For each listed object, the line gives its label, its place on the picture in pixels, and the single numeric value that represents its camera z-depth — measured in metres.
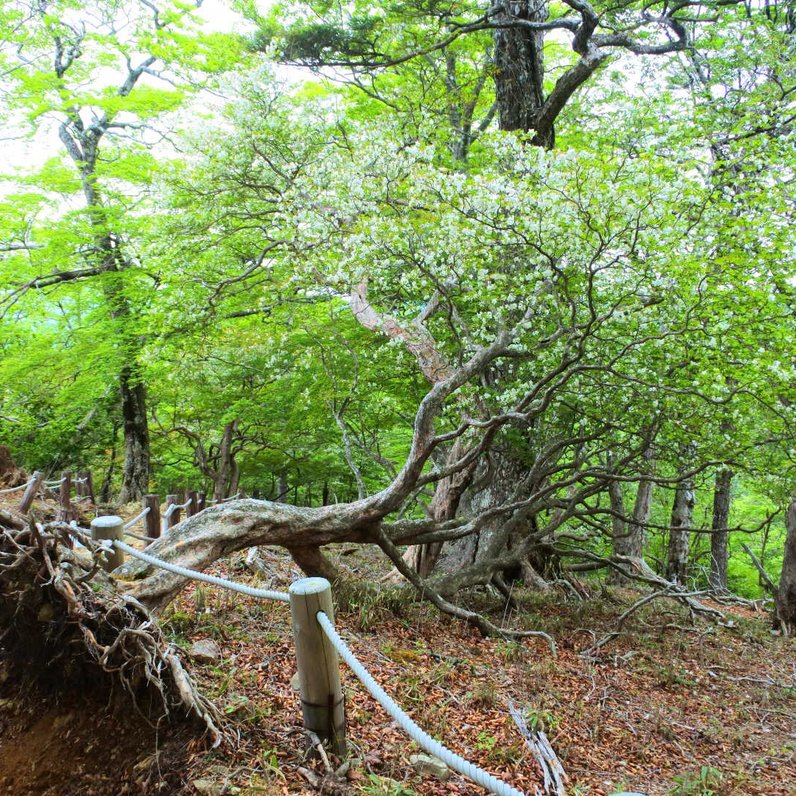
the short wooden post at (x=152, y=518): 8.02
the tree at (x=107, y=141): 13.33
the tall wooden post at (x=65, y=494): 9.33
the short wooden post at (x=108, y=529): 4.00
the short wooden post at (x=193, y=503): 9.86
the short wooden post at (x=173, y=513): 9.00
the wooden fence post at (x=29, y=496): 8.72
